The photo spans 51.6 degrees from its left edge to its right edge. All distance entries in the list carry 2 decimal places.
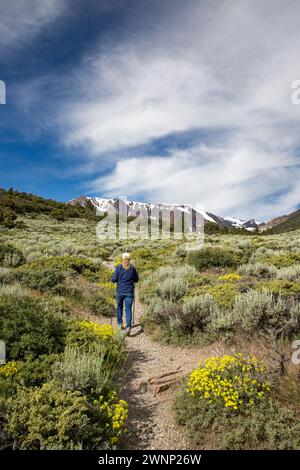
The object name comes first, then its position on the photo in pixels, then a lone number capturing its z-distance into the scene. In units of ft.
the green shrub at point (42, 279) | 32.76
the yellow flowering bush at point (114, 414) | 12.76
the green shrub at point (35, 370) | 14.37
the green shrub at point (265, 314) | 20.42
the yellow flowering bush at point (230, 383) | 13.74
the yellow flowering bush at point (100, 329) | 20.90
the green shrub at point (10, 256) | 46.80
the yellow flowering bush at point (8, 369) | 14.64
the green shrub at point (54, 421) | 11.18
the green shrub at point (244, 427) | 12.00
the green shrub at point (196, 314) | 23.52
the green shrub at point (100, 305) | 30.58
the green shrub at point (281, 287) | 25.35
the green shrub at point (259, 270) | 40.06
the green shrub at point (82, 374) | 14.16
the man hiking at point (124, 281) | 27.66
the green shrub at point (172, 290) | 30.63
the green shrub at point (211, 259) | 48.91
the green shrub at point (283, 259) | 44.31
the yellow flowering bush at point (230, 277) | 35.81
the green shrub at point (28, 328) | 16.98
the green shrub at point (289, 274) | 35.20
